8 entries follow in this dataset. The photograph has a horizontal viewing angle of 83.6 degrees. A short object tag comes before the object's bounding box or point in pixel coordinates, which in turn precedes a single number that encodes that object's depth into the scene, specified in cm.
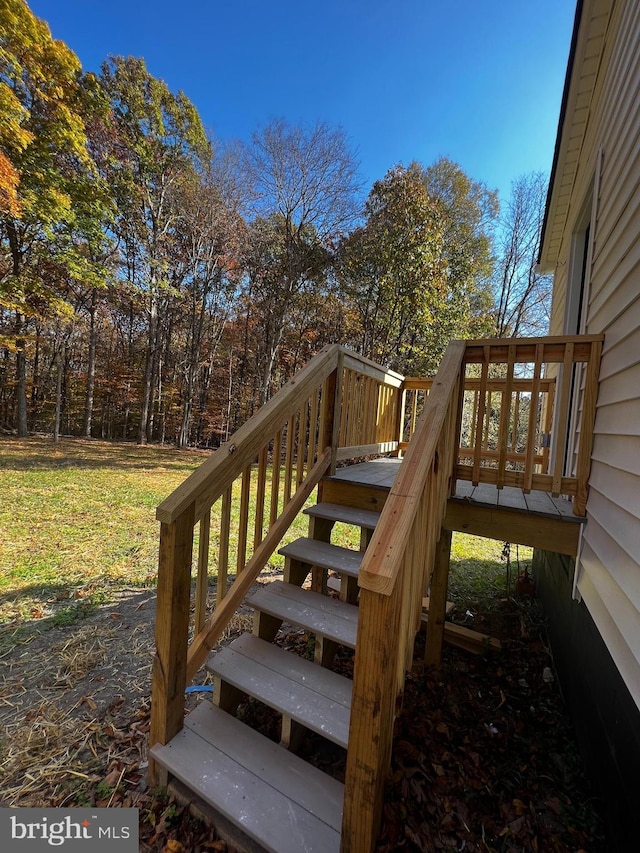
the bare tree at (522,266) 1303
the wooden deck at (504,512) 224
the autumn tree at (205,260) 1160
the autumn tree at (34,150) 675
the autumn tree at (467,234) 1044
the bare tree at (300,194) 993
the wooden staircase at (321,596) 123
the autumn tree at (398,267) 925
